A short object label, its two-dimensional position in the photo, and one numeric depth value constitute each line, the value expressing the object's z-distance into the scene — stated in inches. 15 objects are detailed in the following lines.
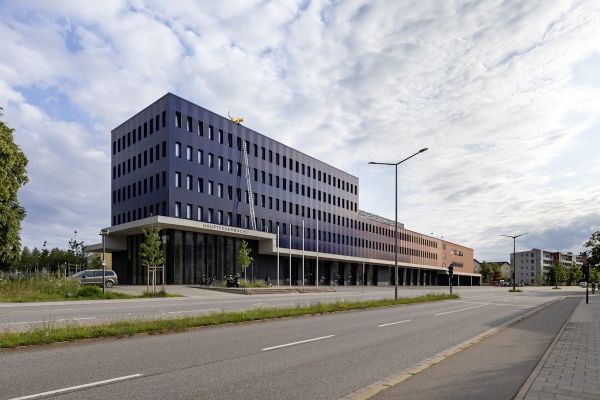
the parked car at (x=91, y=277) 1521.9
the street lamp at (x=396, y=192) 1257.9
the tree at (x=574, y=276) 6085.6
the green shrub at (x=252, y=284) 1801.2
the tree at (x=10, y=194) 1384.1
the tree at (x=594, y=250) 2642.7
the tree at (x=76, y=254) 3307.1
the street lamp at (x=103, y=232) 1266.5
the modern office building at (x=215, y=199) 1977.1
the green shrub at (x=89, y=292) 1142.3
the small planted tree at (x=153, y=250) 1378.0
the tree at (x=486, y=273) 6274.6
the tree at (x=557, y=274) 5254.9
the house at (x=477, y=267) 7052.2
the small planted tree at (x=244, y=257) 1980.8
